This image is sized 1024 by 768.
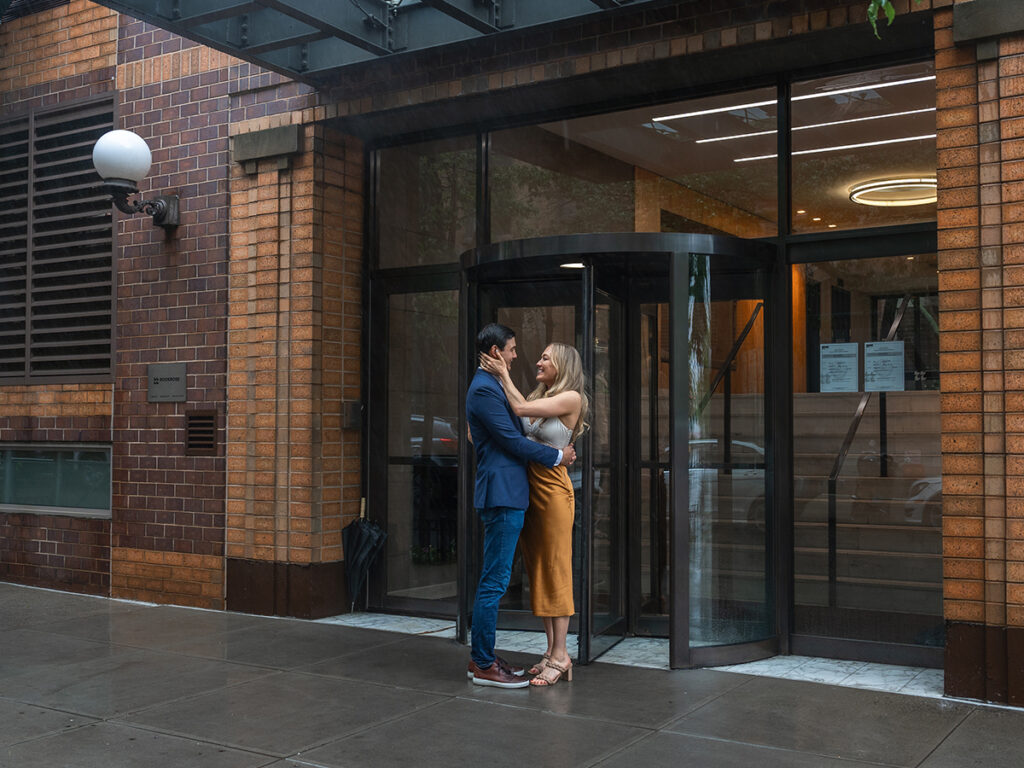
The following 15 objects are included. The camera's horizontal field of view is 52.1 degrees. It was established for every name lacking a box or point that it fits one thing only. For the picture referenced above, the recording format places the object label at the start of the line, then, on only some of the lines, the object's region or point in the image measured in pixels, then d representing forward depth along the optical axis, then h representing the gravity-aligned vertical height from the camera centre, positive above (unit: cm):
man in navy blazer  586 -57
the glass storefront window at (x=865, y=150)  644 +154
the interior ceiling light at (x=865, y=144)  645 +157
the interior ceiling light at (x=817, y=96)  650 +192
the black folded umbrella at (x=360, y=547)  813 -121
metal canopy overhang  668 +246
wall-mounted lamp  800 +176
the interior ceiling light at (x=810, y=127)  648 +172
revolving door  641 -22
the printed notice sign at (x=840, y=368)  657 +16
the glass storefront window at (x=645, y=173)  696 +156
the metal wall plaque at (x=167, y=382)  868 +8
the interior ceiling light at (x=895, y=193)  642 +125
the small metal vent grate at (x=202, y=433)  848 -34
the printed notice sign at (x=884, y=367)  643 +16
